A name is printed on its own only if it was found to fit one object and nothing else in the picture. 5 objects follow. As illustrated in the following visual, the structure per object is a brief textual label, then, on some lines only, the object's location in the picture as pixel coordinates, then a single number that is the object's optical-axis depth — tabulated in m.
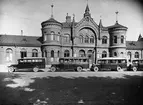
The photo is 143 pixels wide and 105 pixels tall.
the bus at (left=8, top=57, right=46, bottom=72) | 14.72
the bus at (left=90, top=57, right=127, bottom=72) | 16.33
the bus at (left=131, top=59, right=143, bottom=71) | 16.67
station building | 21.47
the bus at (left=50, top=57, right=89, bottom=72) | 15.65
